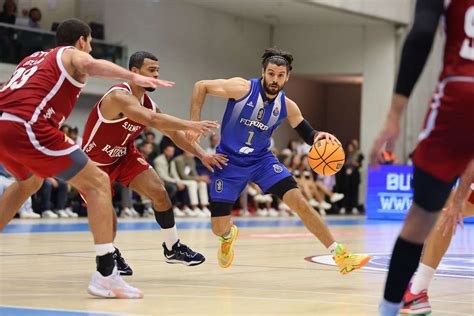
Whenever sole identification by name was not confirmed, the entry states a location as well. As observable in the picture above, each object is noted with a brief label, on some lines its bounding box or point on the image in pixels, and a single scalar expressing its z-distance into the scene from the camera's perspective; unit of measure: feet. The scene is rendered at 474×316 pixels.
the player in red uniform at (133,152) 23.48
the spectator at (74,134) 54.65
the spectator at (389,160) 73.07
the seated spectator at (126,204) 58.29
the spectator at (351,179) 79.05
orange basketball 25.17
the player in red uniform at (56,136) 18.53
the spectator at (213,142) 65.92
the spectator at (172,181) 59.93
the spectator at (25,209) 49.37
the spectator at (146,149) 58.88
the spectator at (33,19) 63.20
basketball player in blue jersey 25.11
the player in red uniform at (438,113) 12.51
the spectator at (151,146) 60.08
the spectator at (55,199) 53.36
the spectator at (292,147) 75.94
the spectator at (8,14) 60.49
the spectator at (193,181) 61.98
